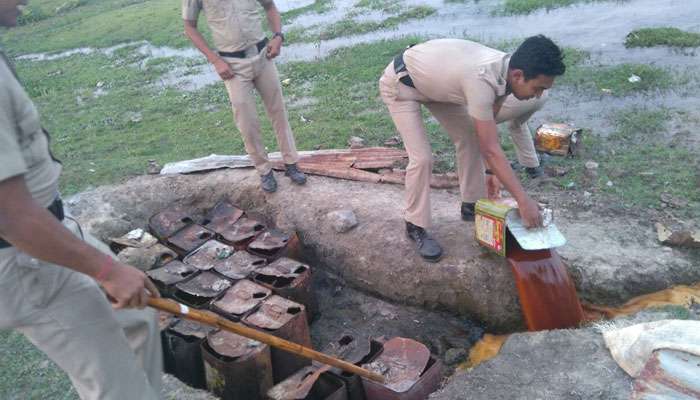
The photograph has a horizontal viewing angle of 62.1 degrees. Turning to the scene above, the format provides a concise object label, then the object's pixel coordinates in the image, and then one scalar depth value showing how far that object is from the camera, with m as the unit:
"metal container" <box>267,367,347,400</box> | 3.43
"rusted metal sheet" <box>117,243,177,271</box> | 4.86
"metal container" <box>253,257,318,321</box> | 4.38
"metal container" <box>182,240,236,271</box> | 4.76
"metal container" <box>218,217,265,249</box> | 5.04
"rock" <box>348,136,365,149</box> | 6.58
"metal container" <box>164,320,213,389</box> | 3.96
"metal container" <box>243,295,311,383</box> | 3.85
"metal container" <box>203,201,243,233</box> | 5.26
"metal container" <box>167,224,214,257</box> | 5.04
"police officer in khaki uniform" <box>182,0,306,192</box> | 5.07
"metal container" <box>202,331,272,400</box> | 3.68
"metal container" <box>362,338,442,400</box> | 3.48
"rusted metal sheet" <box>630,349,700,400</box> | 2.81
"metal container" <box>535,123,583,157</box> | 5.82
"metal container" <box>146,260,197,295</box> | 4.48
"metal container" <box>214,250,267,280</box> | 4.62
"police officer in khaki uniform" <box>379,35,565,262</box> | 3.70
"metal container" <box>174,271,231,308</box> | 4.36
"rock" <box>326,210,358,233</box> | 5.09
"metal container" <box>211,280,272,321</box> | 4.13
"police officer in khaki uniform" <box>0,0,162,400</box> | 2.05
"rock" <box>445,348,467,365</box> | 4.19
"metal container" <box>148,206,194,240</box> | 5.27
